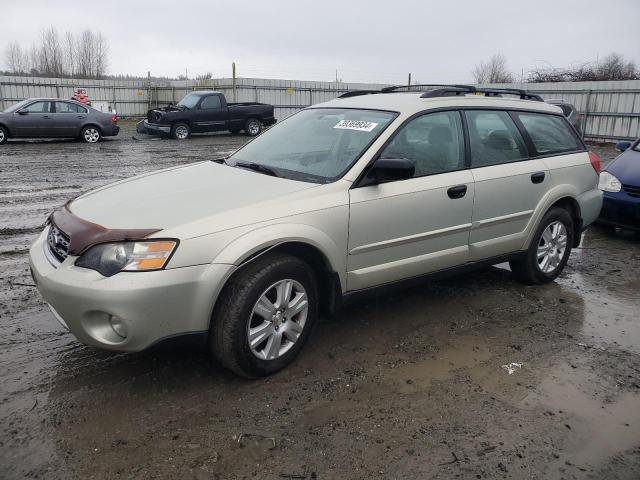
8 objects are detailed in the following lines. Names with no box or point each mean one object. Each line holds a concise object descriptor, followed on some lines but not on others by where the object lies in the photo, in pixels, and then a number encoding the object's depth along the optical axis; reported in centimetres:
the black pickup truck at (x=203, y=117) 2006
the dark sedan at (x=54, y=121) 1661
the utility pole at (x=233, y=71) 2577
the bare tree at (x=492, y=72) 4891
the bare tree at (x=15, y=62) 7012
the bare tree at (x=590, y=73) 2928
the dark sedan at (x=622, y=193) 688
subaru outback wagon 298
